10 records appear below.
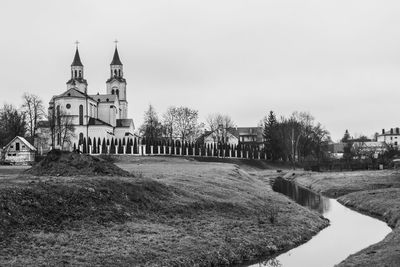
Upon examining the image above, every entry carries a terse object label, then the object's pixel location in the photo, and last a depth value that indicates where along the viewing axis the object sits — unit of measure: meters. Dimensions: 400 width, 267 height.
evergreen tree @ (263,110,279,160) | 116.69
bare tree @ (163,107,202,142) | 126.44
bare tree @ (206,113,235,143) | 138.50
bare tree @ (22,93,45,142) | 95.62
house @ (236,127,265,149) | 187.11
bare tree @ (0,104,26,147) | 92.94
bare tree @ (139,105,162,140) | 129.38
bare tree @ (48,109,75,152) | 95.06
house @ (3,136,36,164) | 76.12
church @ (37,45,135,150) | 101.19
